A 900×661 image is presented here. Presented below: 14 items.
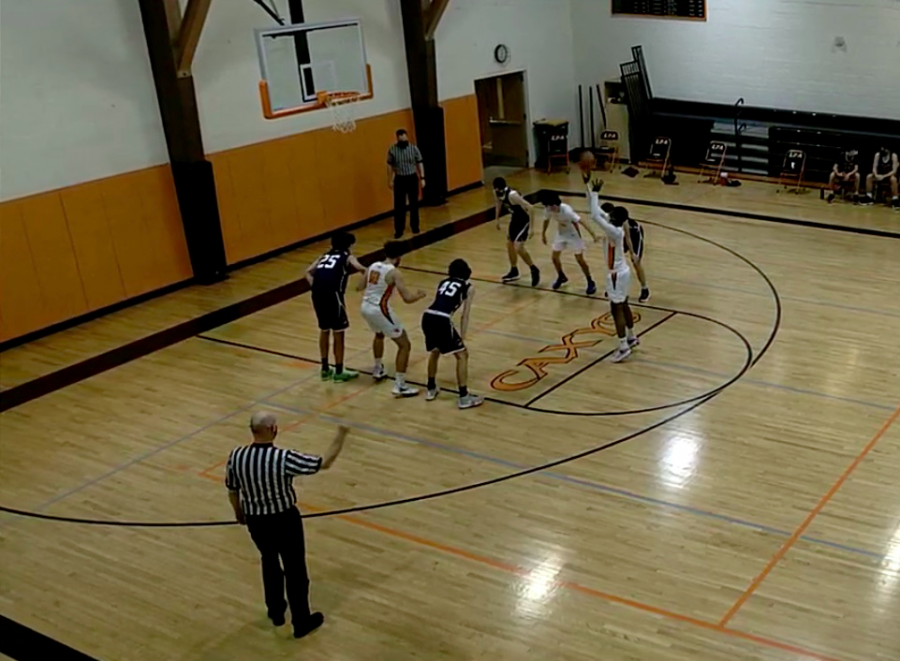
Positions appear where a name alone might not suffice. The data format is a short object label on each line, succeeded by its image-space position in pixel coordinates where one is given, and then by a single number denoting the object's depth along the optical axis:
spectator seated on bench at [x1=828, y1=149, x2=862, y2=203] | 16.83
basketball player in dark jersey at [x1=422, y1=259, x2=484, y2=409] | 9.77
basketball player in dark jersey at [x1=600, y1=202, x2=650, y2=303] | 12.11
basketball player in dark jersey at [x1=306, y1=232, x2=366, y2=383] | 10.41
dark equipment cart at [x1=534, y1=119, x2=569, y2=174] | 20.44
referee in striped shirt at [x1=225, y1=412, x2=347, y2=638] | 6.25
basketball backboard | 15.12
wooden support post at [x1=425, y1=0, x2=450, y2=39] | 17.25
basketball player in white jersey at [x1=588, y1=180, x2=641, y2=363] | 10.67
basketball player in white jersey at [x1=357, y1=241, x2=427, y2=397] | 10.07
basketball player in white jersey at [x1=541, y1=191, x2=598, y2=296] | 12.80
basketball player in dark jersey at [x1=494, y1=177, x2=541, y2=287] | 13.20
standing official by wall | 16.14
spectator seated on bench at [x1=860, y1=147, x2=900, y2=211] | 16.30
